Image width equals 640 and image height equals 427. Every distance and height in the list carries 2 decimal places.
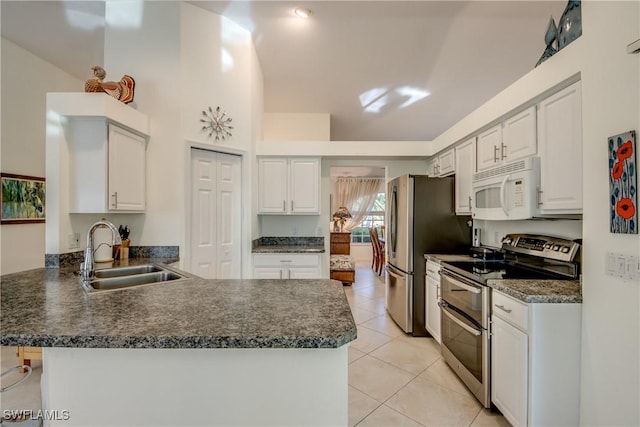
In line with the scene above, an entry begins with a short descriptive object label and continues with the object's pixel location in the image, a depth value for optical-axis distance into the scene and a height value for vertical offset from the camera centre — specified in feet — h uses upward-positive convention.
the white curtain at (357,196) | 27.73 +1.64
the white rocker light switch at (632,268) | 4.06 -0.78
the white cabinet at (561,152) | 5.57 +1.28
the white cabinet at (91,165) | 7.43 +1.22
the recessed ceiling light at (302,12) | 8.81 +6.23
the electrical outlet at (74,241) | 7.64 -0.78
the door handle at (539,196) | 6.43 +0.39
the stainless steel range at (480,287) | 6.29 -1.81
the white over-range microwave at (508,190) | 6.51 +0.58
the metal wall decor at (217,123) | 9.57 +3.05
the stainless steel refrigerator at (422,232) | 10.19 -0.68
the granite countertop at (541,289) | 5.10 -1.45
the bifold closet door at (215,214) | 9.55 -0.08
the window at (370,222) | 28.09 -0.90
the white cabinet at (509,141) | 6.78 +1.94
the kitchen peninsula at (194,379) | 3.28 -1.93
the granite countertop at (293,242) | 13.30 -1.39
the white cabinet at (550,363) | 5.10 -2.68
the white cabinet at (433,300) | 9.22 -2.95
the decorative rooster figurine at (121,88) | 7.78 +3.57
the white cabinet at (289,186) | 12.53 +1.18
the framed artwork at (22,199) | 9.86 +0.46
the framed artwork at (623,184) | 4.07 +0.44
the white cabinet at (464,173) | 9.41 +1.37
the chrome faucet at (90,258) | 5.51 -0.92
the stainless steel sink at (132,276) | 6.29 -1.51
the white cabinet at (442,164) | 10.90 +2.05
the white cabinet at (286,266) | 11.20 -2.11
